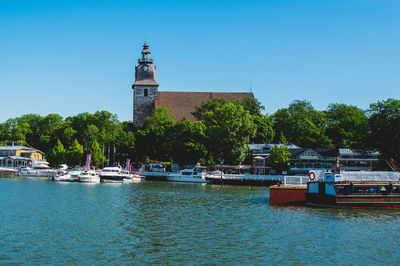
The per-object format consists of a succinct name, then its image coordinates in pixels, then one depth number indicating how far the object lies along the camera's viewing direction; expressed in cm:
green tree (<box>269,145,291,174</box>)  8250
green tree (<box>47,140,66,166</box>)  9944
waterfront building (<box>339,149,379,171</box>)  8278
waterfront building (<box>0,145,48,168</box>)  10894
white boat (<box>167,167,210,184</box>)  7888
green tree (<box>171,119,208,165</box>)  8850
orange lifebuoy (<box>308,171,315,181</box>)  4091
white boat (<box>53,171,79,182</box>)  7354
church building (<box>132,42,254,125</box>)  11444
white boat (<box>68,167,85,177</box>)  7606
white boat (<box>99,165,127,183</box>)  7662
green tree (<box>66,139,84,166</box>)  9762
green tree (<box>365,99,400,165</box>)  6650
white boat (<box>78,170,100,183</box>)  7288
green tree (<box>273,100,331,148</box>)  10306
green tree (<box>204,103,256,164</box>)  8588
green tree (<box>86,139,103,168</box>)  9642
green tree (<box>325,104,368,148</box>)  10094
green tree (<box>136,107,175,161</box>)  9650
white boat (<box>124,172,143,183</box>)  7659
